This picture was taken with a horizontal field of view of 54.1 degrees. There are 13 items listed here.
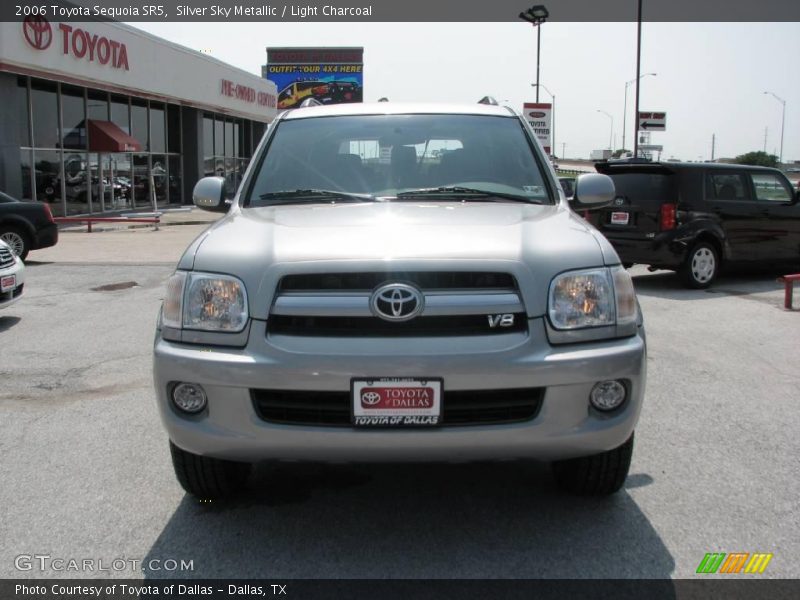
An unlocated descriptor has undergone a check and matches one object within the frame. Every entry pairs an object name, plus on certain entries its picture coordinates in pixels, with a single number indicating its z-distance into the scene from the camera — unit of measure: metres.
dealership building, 20.97
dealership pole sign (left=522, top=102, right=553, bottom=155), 19.11
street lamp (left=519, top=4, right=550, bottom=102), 24.85
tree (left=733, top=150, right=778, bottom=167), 74.12
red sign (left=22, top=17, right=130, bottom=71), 20.06
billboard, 57.69
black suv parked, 10.52
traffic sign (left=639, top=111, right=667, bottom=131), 27.84
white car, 7.95
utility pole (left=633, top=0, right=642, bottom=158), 28.21
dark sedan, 12.96
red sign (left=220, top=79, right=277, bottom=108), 34.25
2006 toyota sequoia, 2.88
